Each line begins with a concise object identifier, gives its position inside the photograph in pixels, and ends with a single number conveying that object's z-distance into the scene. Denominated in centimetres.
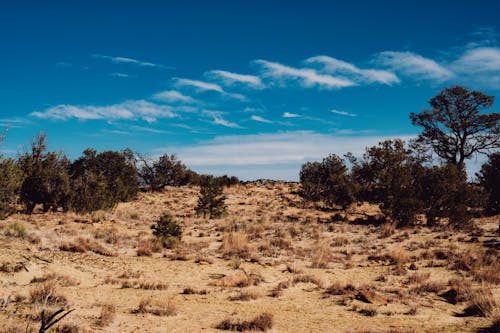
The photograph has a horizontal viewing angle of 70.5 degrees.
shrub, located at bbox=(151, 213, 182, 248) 1822
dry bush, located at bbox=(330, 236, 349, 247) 1902
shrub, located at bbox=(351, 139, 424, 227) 2517
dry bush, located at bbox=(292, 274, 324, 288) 1177
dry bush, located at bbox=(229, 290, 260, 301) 1002
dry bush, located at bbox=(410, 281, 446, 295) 1112
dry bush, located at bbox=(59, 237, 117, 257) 1459
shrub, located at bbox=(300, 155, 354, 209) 3312
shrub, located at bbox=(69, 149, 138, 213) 2603
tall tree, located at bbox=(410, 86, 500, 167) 3134
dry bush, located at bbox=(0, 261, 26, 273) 1043
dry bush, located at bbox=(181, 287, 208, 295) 1059
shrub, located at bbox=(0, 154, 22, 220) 1670
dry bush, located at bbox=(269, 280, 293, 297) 1057
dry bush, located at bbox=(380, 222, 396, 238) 2137
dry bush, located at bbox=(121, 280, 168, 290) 1082
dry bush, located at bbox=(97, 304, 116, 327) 763
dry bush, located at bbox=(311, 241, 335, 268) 1462
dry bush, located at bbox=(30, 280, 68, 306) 849
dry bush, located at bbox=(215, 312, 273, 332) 773
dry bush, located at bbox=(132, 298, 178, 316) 855
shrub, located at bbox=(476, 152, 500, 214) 2998
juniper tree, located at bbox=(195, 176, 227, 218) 2905
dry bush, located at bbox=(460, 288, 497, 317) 880
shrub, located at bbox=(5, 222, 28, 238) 1473
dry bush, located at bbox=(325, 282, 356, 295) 1075
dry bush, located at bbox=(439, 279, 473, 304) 1012
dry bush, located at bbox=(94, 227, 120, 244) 1736
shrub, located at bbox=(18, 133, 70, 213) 2383
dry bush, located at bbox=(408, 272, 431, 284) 1212
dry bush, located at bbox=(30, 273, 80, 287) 1031
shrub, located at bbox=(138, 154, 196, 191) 4828
